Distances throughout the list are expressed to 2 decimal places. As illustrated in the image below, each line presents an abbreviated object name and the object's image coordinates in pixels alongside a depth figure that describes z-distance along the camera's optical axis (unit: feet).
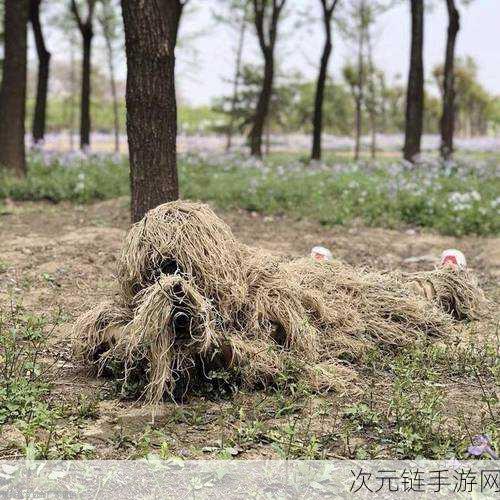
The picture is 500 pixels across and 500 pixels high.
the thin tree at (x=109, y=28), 79.00
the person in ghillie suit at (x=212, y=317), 11.96
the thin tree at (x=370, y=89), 86.33
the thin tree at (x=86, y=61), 64.54
